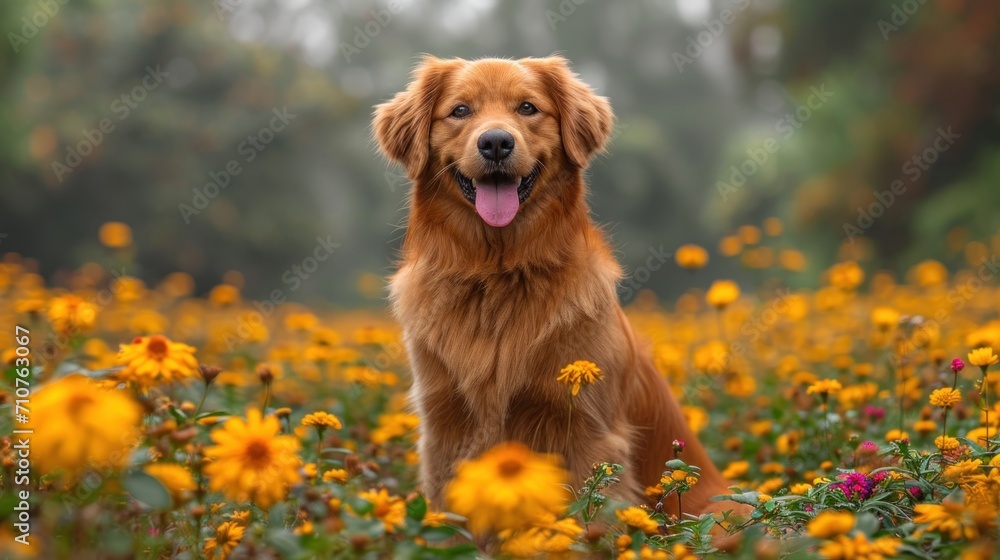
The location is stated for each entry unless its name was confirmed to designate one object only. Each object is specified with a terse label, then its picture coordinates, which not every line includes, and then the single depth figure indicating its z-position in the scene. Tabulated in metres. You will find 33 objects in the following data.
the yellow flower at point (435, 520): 1.84
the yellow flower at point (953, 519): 1.58
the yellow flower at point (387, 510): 1.73
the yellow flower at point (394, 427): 3.45
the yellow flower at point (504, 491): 1.43
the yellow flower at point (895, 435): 2.79
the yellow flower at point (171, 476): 1.65
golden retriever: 2.94
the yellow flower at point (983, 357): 2.35
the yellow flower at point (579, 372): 2.20
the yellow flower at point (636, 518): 1.91
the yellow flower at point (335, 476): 2.25
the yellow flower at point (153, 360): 1.95
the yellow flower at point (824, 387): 2.75
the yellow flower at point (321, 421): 2.38
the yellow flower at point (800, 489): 2.41
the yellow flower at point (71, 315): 2.63
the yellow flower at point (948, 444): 2.25
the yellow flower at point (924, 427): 2.76
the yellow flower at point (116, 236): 5.12
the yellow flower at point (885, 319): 3.43
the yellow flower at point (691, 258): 4.41
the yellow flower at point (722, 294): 4.09
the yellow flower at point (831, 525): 1.52
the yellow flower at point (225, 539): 1.98
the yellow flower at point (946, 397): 2.33
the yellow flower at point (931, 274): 4.91
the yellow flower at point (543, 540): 1.71
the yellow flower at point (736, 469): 3.17
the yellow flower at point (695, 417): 3.89
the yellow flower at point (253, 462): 1.64
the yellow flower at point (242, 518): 2.13
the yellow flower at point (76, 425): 1.33
